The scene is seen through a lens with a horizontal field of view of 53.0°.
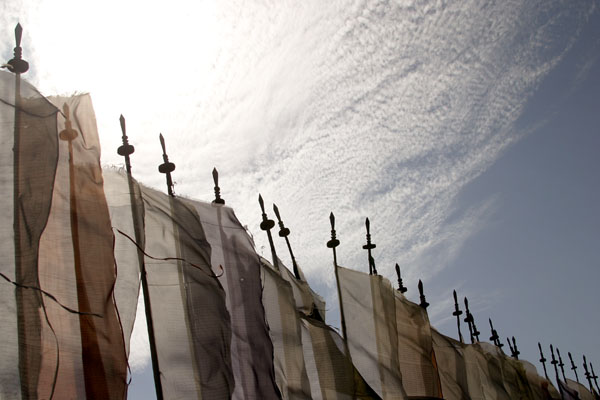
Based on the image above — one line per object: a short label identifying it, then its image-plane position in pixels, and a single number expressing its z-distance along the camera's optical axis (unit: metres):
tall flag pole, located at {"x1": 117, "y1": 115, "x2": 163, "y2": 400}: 6.36
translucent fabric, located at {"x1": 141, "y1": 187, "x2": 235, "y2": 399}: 6.57
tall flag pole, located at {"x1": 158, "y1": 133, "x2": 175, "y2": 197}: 8.22
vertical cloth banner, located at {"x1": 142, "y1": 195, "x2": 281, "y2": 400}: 7.30
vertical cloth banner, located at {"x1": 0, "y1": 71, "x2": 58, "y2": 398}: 4.82
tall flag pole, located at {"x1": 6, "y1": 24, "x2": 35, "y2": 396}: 4.79
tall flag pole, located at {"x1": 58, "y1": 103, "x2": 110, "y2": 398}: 5.19
